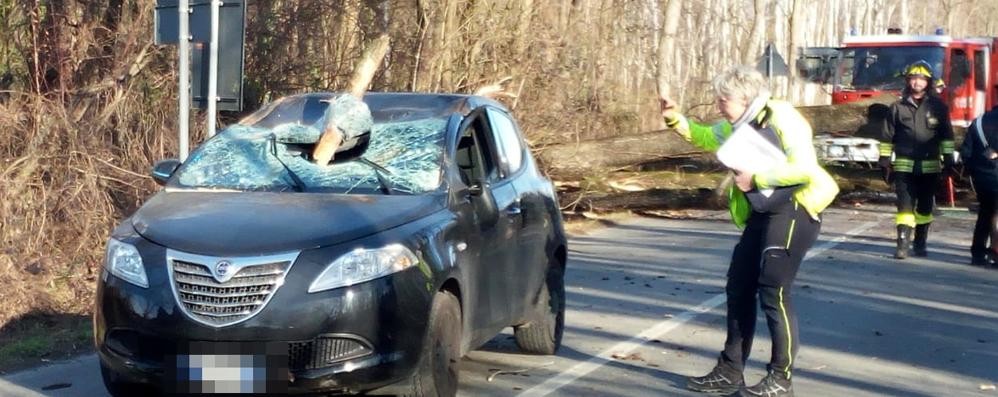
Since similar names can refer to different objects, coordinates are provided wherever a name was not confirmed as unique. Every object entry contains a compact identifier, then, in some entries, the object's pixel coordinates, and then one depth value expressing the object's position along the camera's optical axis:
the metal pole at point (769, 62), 21.95
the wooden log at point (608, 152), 16.38
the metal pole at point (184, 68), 9.74
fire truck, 20.31
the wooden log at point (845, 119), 18.41
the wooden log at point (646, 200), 16.84
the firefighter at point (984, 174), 12.45
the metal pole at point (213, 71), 9.69
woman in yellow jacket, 6.69
